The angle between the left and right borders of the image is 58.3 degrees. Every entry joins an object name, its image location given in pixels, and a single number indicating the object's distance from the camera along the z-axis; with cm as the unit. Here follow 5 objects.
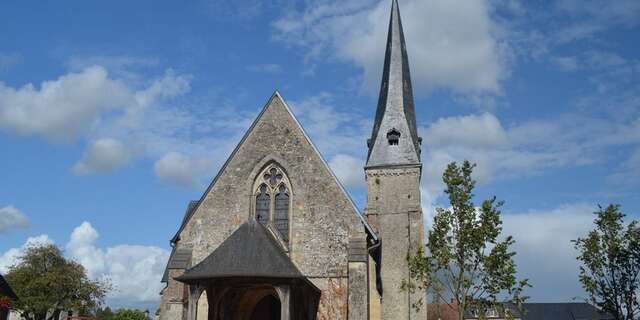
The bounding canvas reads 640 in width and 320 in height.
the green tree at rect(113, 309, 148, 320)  4725
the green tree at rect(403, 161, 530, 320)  1594
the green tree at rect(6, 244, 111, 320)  4504
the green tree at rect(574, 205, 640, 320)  1878
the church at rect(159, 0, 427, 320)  1731
